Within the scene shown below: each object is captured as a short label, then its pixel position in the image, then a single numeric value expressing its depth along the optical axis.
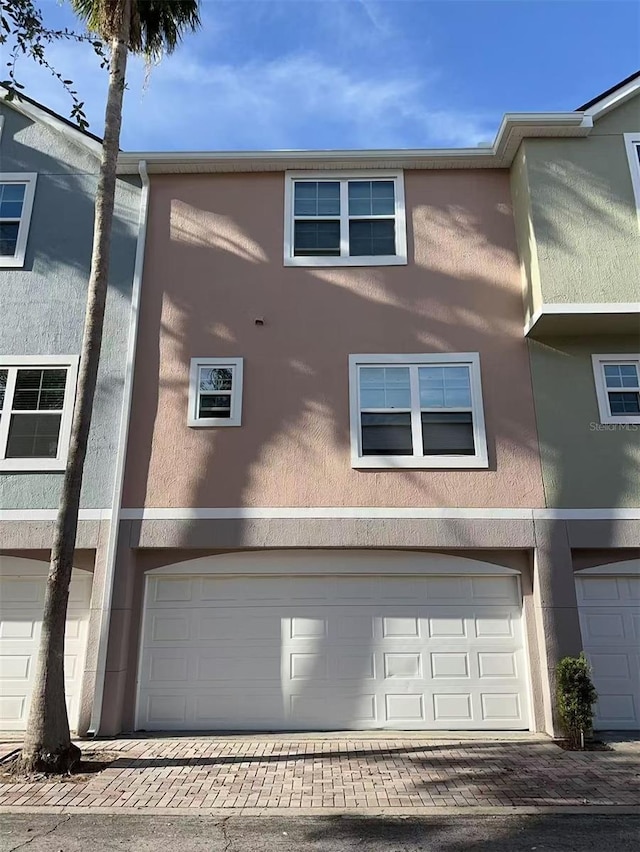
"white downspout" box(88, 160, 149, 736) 8.24
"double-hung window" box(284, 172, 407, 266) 10.18
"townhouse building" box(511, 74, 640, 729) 8.70
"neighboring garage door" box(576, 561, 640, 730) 8.48
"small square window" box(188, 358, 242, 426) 9.37
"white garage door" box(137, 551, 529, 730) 8.53
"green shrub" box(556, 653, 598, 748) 7.76
